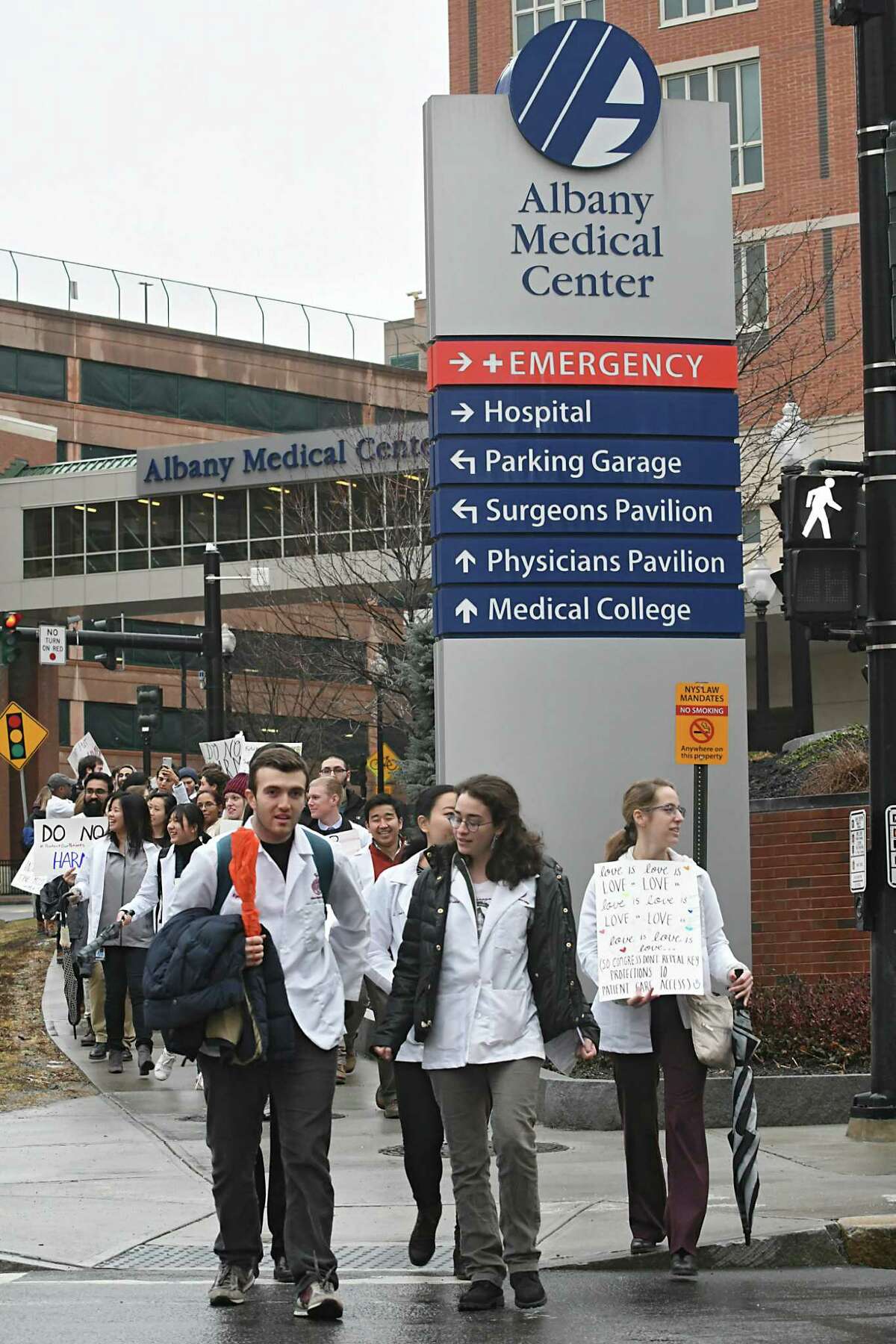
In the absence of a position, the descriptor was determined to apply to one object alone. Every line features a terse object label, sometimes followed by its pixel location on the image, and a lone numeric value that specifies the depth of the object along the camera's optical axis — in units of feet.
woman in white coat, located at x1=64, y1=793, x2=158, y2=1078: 49.85
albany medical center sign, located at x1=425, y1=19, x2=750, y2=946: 47.06
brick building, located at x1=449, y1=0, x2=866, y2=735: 140.15
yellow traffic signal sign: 107.76
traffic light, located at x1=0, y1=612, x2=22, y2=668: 113.09
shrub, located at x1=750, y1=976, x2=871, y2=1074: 41.96
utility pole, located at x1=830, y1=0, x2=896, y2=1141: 37.42
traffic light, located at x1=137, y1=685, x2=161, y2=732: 120.26
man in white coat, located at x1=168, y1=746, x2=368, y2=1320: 24.81
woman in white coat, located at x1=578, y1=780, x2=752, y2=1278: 27.27
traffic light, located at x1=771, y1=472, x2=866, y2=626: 38.06
